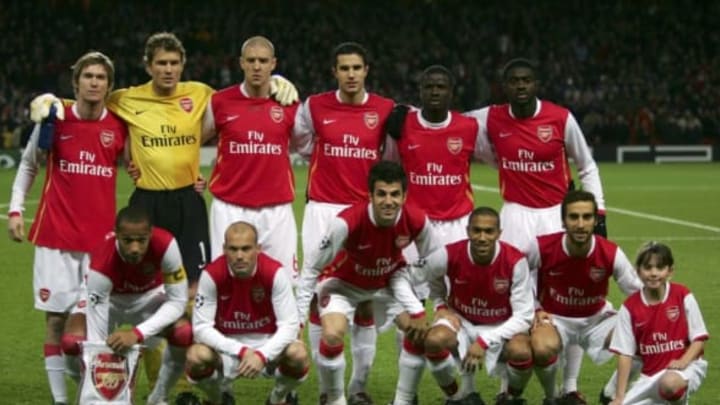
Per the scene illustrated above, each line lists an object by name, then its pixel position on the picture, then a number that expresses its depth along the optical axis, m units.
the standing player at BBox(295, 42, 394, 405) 7.99
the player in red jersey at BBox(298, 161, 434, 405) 7.14
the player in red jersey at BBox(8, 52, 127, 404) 7.37
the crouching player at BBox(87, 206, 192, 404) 6.80
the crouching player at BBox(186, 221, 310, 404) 6.79
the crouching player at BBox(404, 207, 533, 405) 7.08
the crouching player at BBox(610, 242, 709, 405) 6.68
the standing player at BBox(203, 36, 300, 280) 7.96
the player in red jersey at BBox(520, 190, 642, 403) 7.10
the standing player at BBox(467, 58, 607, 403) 8.16
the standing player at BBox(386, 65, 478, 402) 7.98
